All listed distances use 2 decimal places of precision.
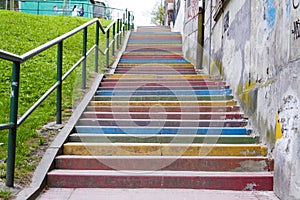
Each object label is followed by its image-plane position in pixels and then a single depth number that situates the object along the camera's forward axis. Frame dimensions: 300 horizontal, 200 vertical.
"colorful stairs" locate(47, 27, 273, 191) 3.13
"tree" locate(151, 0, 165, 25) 28.80
